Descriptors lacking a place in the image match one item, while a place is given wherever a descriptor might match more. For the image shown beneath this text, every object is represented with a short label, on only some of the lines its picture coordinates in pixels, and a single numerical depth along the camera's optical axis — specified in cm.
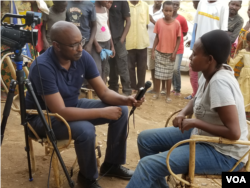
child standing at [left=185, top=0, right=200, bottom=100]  537
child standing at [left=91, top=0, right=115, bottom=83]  500
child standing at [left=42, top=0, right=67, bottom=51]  455
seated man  242
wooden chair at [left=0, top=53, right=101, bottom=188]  238
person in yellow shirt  575
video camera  219
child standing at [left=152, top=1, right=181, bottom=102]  559
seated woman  190
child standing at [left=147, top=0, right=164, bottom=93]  613
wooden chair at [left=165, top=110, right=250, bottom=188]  190
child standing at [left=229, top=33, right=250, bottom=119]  474
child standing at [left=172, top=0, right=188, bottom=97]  591
